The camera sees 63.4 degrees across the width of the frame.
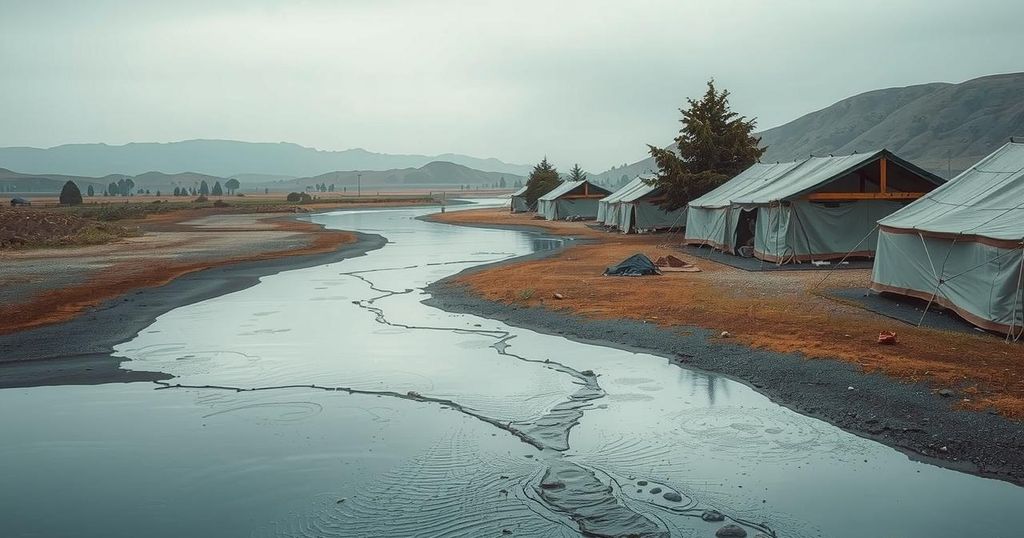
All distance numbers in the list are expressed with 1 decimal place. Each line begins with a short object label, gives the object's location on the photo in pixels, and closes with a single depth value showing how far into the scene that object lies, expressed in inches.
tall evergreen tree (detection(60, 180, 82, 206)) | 4313.5
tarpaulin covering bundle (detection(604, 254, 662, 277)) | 910.4
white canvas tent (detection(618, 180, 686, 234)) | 1744.6
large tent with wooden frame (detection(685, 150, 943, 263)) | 981.8
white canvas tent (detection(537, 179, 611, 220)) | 2556.6
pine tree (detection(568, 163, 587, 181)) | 3476.1
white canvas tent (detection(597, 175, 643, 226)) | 1952.5
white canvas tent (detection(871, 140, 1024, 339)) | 510.0
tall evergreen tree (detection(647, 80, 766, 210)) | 1551.4
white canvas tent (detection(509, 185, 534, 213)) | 3245.6
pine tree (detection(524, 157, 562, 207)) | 3125.0
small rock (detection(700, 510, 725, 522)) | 277.4
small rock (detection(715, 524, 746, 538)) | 265.3
